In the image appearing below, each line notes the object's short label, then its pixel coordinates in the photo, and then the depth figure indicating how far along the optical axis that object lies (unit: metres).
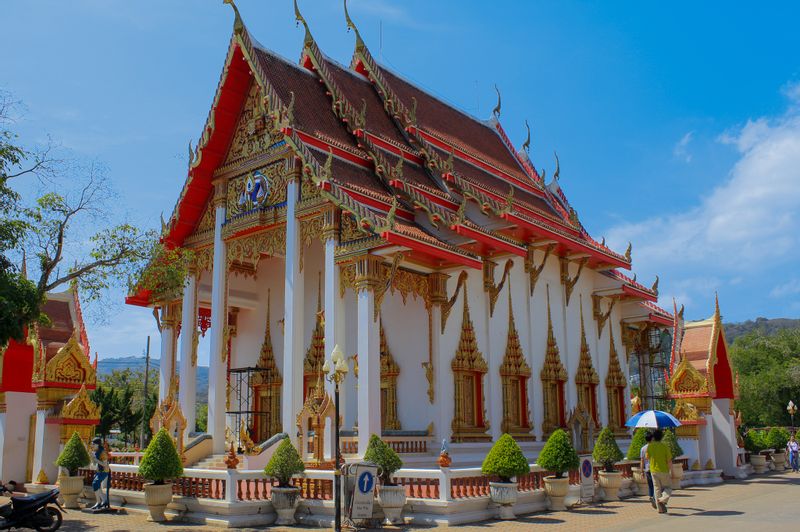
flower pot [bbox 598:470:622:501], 13.22
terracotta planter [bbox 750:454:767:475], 19.81
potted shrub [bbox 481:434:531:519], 10.97
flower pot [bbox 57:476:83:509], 13.12
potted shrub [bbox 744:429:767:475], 19.83
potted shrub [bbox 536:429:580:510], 11.93
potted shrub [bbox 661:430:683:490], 15.12
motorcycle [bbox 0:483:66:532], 9.48
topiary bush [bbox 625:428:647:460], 14.83
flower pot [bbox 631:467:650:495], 14.25
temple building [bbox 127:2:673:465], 13.65
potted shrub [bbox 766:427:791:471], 21.42
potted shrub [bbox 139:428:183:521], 10.97
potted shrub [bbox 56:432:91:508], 13.13
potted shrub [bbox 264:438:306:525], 10.77
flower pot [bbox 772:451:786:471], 21.31
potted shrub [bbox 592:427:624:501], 13.23
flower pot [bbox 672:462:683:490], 15.07
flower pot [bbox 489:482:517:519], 10.95
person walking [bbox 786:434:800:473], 21.10
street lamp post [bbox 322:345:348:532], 9.58
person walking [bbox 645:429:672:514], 11.57
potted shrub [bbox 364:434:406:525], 10.45
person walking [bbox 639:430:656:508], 12.12
